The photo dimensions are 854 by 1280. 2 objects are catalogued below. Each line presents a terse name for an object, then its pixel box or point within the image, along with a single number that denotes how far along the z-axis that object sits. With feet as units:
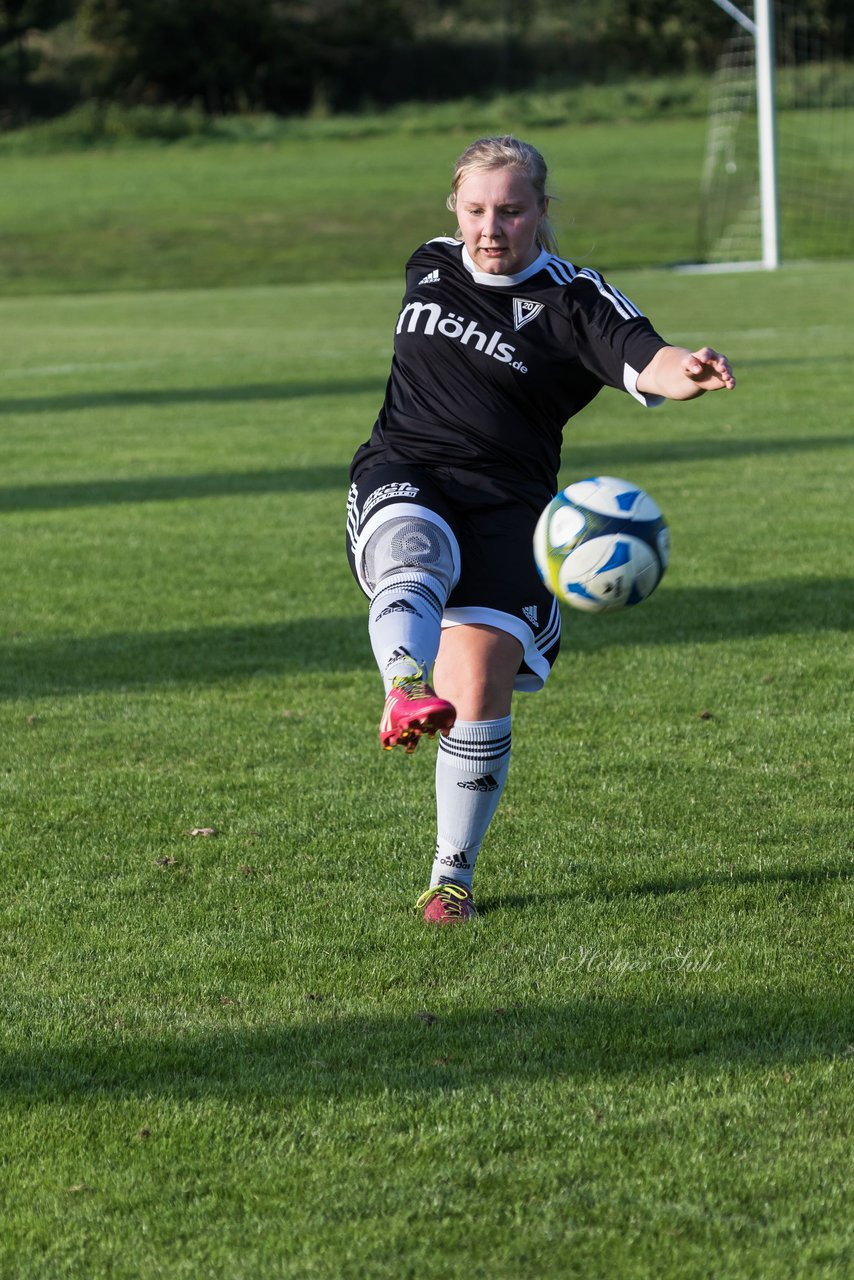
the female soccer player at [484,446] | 31.73
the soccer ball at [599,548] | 30.30
